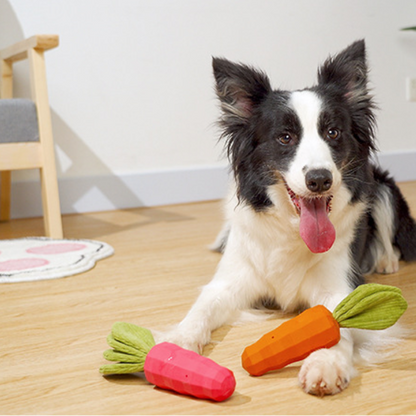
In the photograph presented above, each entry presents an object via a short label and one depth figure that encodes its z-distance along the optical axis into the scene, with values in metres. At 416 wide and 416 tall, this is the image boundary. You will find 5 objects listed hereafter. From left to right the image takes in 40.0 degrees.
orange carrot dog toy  1.25
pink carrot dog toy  1.17
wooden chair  2.72
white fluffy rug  2.29
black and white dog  1.58
